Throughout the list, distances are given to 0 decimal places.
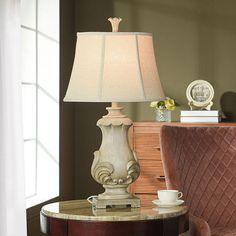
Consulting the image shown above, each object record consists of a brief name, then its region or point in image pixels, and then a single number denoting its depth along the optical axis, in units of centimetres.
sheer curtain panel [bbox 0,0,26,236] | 518
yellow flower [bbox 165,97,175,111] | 705
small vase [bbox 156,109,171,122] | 712
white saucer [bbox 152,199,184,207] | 437
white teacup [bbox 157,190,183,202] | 441
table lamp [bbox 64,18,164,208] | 407
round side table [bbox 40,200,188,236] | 401
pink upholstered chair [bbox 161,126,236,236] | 526
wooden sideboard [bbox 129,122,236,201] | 682
